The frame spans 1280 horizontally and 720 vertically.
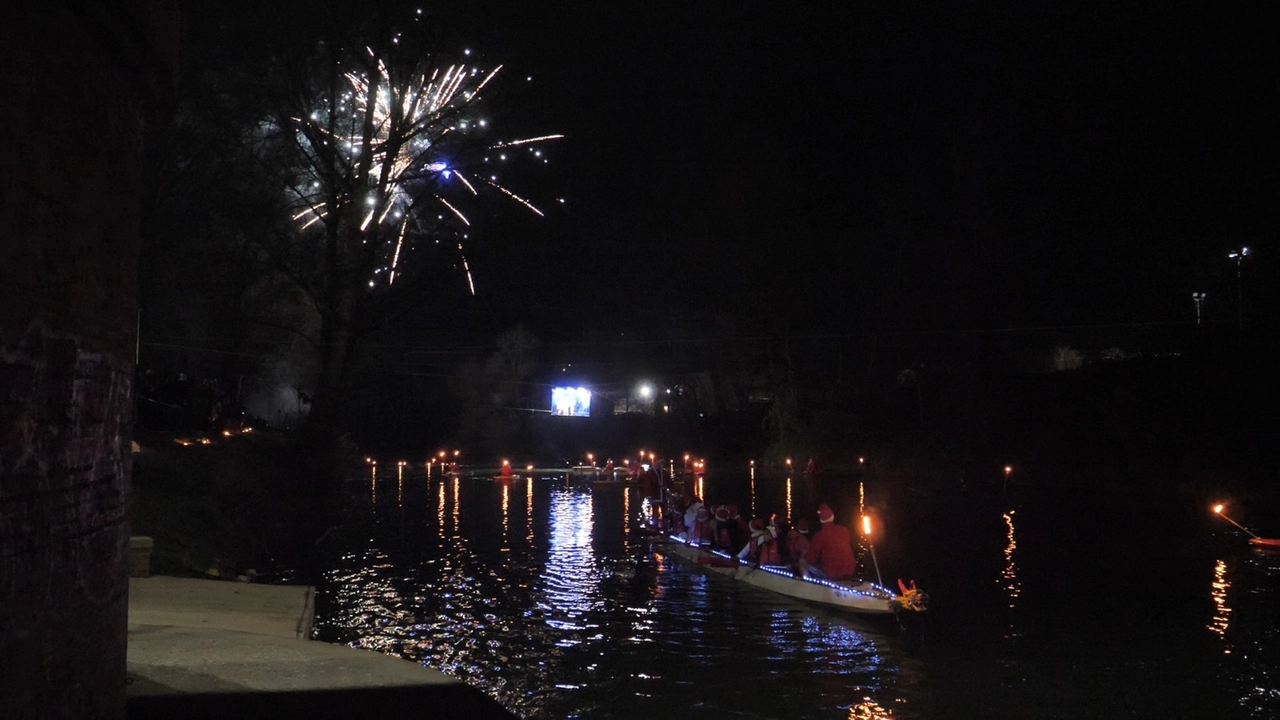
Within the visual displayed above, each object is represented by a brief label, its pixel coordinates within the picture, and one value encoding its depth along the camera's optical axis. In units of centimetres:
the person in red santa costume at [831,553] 1917
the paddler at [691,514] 2675
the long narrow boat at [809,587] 1758
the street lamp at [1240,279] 4441
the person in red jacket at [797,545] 2022
